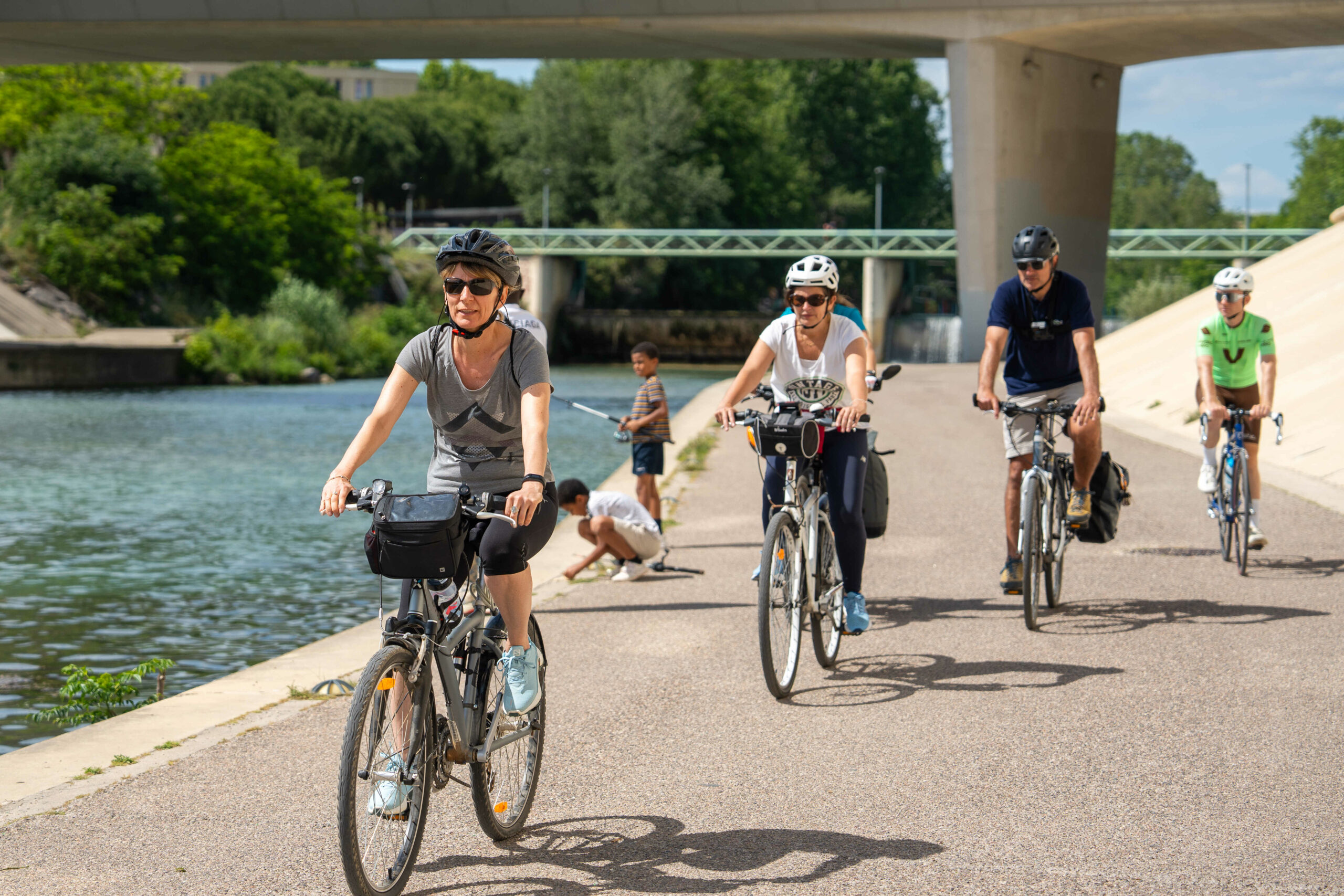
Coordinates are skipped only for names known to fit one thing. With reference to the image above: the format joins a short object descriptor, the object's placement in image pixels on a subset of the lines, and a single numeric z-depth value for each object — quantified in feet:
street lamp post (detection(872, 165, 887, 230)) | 305.12
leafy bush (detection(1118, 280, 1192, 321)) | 290.76
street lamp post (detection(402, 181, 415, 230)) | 281.54
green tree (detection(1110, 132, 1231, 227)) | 495.82
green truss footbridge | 234.38
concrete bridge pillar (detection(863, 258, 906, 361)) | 241.55
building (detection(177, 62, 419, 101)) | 493.77
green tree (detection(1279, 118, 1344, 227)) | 347.56
